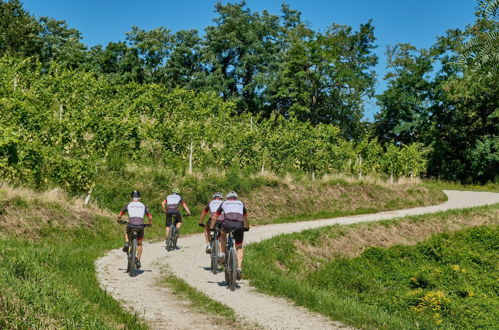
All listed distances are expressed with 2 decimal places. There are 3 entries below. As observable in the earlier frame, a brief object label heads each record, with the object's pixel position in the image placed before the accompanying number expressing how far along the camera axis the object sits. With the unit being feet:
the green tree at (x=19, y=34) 188.24
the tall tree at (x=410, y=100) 196.24
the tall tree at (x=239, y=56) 187.52
